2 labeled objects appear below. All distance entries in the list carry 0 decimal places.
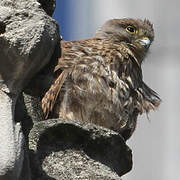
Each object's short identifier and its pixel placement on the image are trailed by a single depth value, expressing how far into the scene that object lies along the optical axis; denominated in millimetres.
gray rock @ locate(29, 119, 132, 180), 7187
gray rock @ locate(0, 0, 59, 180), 6488
